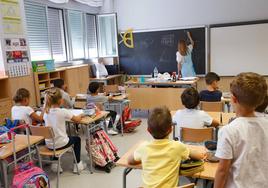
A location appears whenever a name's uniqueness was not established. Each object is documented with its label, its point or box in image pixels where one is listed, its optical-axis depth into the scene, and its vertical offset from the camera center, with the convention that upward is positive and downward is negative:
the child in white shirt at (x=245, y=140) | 1.32 -0.42
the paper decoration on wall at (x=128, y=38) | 7.58 +0.56
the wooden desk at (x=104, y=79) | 7.05 -0.54
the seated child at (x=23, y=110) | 3.45 -0.63
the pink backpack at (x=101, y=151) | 3.51 -1.22
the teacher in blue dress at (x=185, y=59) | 6.65 -0.08
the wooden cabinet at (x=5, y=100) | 4.35 -0.63
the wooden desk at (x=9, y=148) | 2.54 -0.84
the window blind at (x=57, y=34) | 6.23 +0.63
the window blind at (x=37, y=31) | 5.56 +0.64
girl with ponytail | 3.23 -0.70
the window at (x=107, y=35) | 7.59 +0.66
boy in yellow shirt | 1.64 -0.61
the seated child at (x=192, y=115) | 2.70 -0.61
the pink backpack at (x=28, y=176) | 2.44 -1.07
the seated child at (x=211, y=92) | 3.97 -0.55
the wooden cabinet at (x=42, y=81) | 5.08 -0.40
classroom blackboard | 6.94 +0.14
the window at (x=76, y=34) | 6.84 +0.68
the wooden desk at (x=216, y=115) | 3.08 -0.74
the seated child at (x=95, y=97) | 4.64 -0.66
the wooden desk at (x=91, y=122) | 3.44 -0.83
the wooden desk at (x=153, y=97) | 5.80 -0.90
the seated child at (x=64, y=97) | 4.53 -0.62
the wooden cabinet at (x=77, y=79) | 6.03 -0.46
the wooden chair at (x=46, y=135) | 3.06 -0.86
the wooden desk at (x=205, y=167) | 1.75 -0.78
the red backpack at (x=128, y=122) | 5.11 -1.24
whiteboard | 6.48 +0.12
